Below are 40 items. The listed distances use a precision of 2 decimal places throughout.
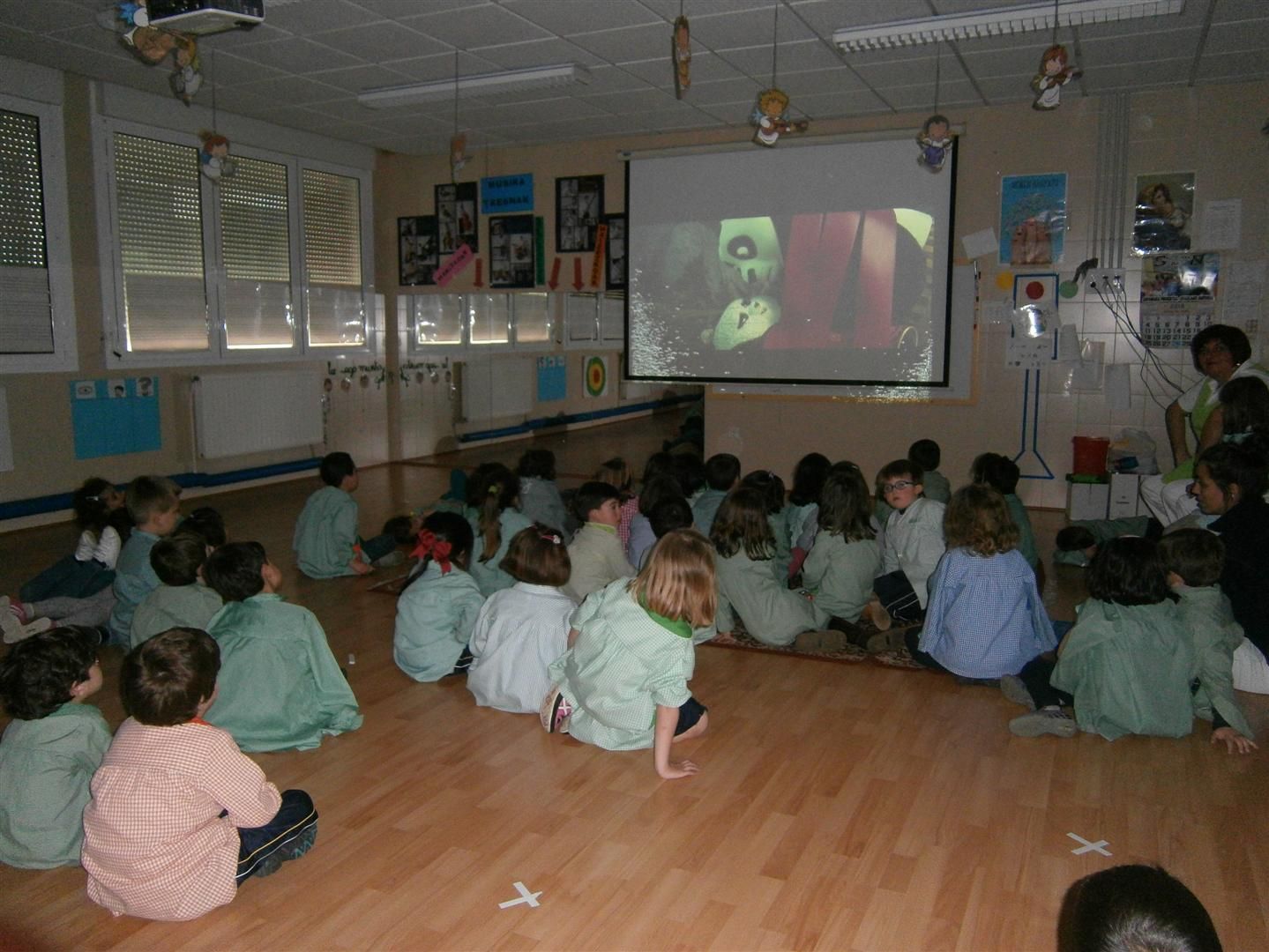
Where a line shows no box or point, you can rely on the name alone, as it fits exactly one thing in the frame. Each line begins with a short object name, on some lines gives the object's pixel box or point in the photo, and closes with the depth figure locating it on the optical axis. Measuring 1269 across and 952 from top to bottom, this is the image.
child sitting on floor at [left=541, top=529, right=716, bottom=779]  2.80
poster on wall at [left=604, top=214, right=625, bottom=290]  7.77
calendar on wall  6.30
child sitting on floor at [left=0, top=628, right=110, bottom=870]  2.29
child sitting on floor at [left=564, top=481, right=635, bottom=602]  3.95
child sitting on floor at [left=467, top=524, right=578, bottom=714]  3.34
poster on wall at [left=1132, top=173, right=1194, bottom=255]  6.29
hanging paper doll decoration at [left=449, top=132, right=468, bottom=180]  6.04
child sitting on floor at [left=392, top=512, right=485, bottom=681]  3.64
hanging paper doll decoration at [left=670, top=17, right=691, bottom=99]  4.02
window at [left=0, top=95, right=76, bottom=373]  6.13
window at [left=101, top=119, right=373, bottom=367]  6.94
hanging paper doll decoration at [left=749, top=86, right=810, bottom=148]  4.82
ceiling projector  3.43
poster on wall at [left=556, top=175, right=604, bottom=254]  7.84
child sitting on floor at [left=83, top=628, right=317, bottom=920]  2.10
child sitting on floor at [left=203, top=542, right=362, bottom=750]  2.98
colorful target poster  12.48
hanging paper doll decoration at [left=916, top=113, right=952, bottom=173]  5.31
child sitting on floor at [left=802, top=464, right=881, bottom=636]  4.05
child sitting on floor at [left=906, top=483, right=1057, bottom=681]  3.45
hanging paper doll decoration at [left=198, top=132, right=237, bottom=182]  5.45
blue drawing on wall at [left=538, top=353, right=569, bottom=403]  11.55
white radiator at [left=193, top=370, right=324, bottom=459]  7.54
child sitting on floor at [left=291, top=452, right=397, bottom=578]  5.19
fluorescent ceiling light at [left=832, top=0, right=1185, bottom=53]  4.50
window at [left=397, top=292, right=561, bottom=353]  9.72
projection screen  6.88
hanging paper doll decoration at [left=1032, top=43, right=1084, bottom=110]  4.17
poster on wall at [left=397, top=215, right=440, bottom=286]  8.70
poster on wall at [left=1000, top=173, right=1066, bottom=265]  6.57
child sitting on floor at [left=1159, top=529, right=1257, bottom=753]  3.08
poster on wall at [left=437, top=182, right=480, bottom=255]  8.41
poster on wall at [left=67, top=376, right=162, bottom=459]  6.73
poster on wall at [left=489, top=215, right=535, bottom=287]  8.15
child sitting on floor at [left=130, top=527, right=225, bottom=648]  3.31
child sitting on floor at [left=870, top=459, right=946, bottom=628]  4.08
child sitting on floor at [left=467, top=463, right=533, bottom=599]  4.07
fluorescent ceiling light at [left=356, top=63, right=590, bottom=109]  5.86
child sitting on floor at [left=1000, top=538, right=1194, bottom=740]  3.02
